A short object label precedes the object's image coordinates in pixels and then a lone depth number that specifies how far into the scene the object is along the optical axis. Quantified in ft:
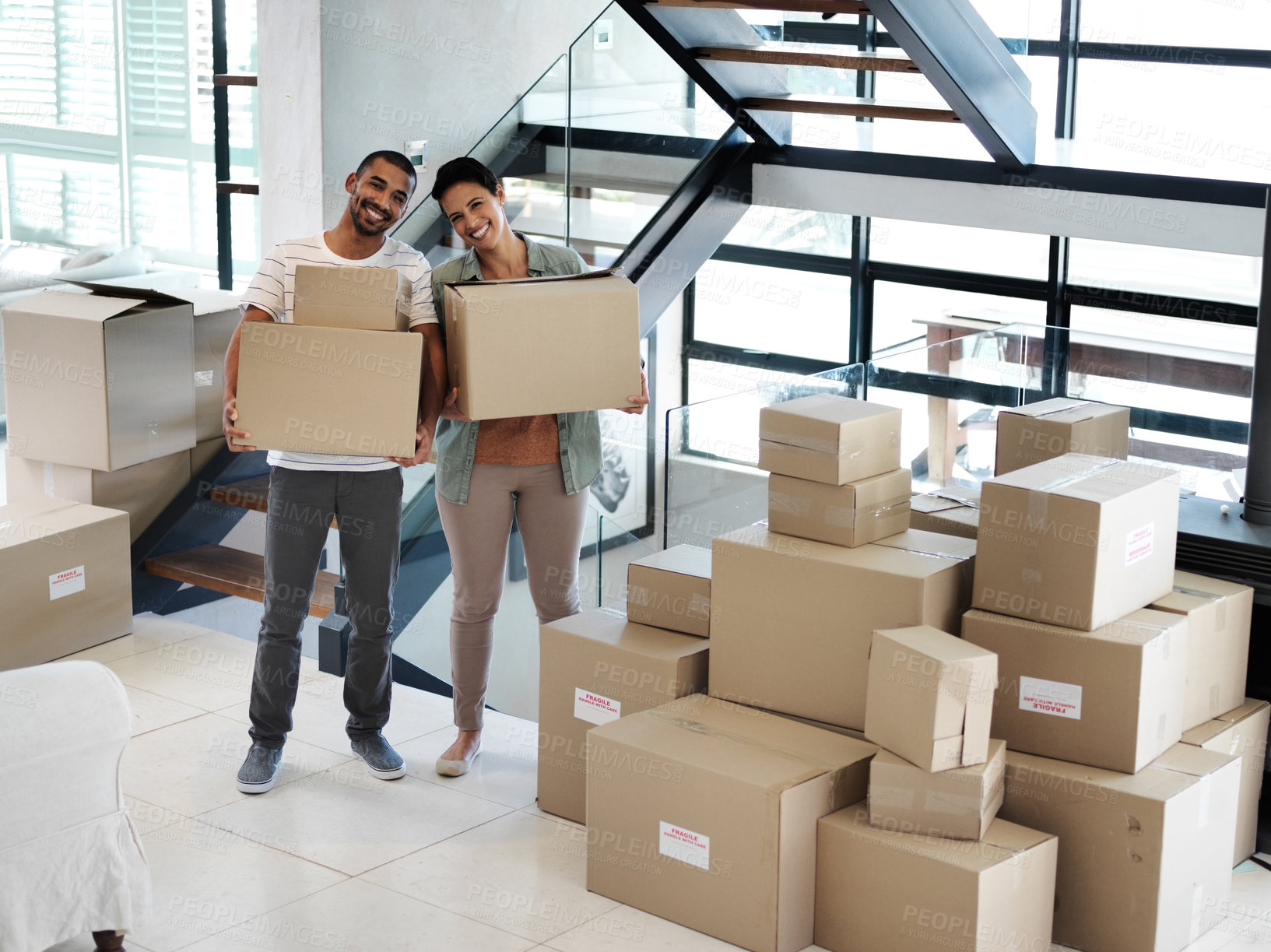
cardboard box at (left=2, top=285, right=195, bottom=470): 12.85
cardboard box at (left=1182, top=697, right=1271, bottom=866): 8.64
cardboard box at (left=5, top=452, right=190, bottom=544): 13.58
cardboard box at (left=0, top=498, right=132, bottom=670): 12.16
